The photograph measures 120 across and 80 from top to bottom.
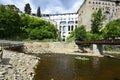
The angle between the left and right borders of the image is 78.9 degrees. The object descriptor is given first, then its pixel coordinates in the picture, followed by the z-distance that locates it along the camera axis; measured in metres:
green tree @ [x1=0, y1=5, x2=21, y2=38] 29.31
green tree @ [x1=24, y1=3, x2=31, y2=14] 47.41
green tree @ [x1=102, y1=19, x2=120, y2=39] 34.79
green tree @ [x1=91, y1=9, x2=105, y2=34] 36.41
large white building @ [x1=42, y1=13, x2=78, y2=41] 50.65
